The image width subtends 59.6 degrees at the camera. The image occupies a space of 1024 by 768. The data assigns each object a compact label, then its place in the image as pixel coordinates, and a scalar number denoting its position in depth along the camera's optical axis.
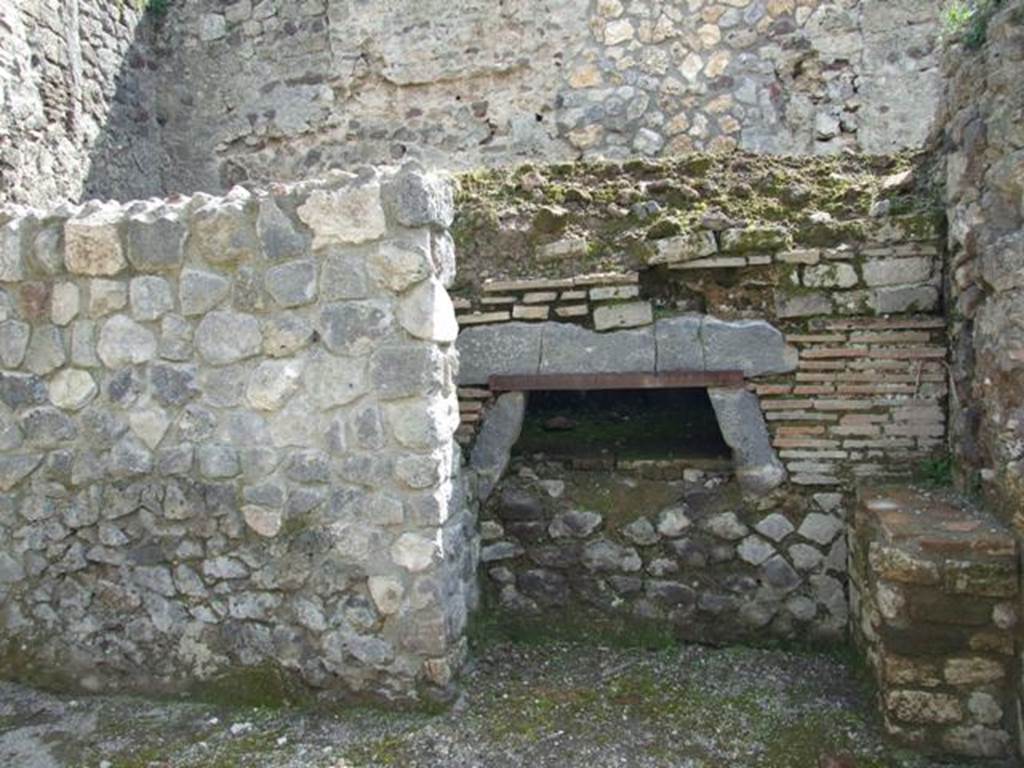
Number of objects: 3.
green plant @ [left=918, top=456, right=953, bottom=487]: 3.48
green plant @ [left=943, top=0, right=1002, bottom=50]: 3.21
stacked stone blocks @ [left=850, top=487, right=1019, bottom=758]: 2.84
